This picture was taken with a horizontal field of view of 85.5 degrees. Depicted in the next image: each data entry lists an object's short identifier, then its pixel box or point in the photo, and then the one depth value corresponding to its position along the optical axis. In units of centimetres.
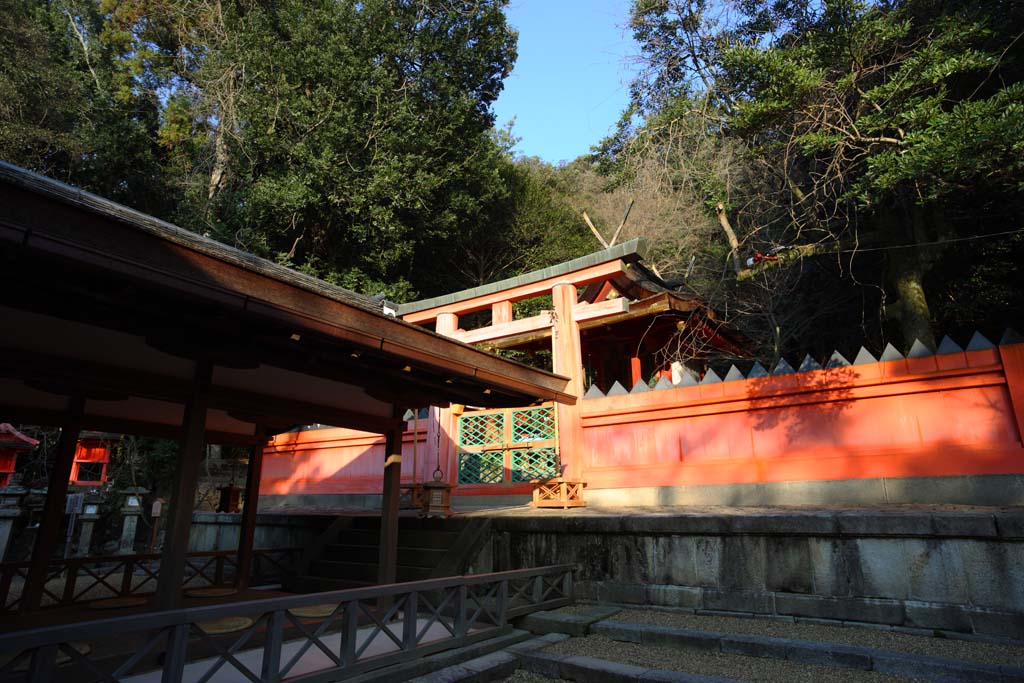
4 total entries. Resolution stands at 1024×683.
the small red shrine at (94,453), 1747
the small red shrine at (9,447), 1596
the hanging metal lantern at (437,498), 941
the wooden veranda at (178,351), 343
